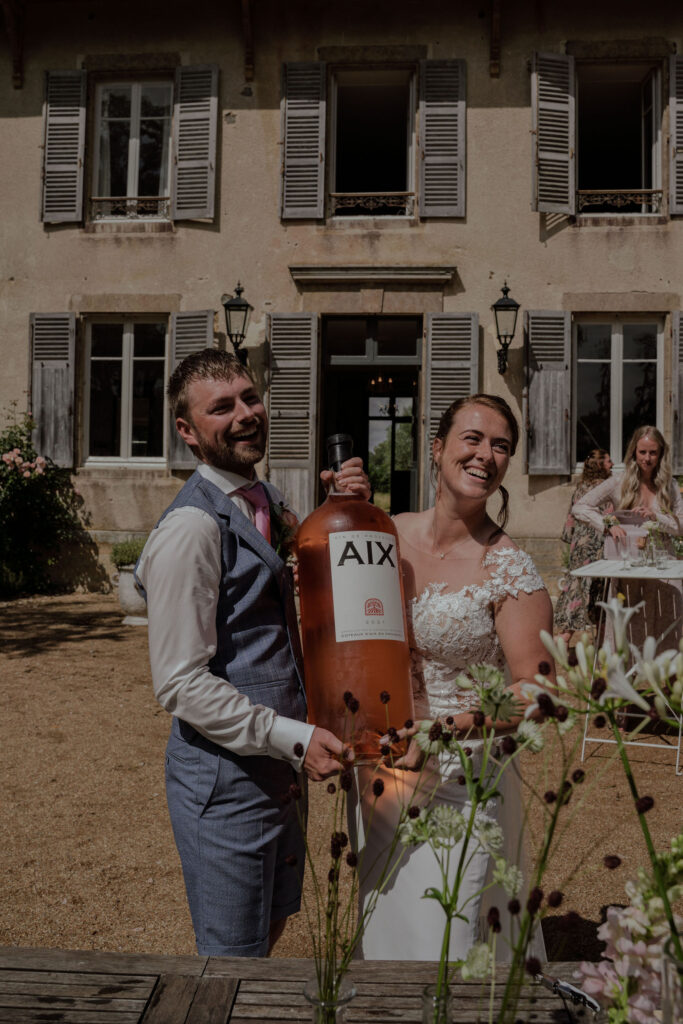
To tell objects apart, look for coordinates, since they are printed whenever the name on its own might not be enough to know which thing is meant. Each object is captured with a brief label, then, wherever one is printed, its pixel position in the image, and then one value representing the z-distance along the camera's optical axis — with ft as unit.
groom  4.95
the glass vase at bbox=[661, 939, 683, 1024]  2.12
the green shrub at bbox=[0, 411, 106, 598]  32.27
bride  5.46
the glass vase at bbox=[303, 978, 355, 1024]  2.65
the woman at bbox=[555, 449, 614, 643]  22.66
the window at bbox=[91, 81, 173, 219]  34.04
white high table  14.52
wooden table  3.40
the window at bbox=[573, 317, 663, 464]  32.27
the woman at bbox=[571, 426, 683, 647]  17.44
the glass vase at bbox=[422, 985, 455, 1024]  2.51
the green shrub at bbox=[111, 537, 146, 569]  30.35
